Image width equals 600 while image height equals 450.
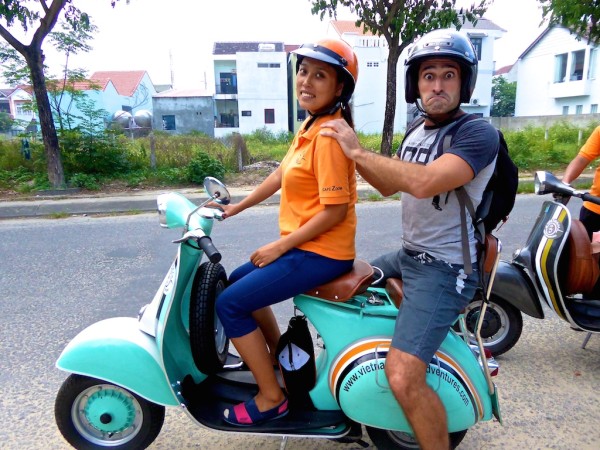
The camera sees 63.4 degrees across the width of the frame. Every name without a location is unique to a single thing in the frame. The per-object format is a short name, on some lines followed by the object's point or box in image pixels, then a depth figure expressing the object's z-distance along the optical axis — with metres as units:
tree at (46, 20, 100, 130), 10.87
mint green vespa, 2.02
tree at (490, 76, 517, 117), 46.22
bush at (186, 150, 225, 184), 10.63
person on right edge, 3.46
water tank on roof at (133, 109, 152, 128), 31.70
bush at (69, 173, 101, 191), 10.24
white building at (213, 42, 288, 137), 34.09
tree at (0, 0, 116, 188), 9.20
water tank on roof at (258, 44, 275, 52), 36.06
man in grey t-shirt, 1.79
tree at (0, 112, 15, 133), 11.63
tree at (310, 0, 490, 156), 10.80
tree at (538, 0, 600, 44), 7.78
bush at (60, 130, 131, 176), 10.73
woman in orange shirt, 1.95
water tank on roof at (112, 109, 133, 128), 29.00
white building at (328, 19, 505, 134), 33.16
